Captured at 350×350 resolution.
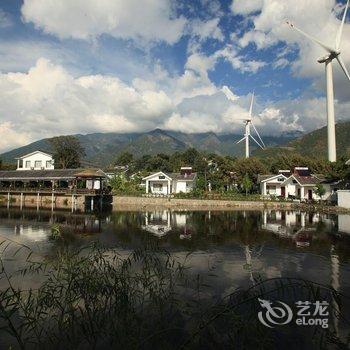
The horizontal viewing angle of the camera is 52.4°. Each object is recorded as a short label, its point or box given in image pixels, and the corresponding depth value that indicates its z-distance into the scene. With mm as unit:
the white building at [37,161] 68500
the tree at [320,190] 51781
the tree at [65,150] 86938
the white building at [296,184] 55900
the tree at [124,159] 115056
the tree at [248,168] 68875
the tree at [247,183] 62438
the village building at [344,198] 43875
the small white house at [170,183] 68500
